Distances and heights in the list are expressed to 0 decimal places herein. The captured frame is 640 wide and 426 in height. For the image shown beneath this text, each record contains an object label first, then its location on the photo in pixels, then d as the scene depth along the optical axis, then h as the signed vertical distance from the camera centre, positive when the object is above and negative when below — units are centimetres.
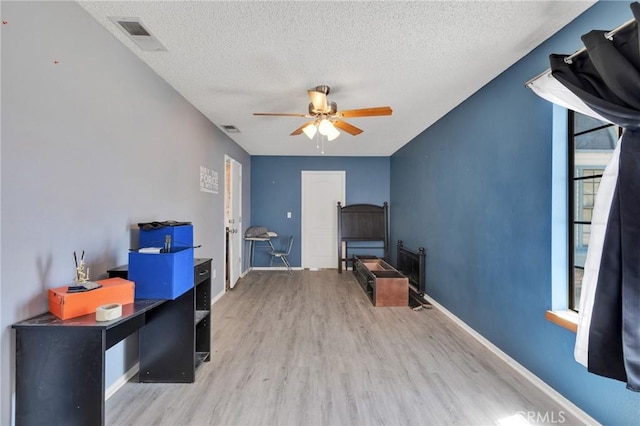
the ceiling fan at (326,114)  224 +88
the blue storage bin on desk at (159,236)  185 -17
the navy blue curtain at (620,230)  117 -8
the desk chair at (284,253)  493 -77
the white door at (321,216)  557 -8
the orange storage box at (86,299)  127 -44
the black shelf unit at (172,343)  189 -94
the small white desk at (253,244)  512 -64
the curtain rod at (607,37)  115 +81
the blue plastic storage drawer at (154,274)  157 -37
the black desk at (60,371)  120 -72
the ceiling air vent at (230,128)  358 +118
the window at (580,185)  167 +18
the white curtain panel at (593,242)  129 -15
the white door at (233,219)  412 -11
